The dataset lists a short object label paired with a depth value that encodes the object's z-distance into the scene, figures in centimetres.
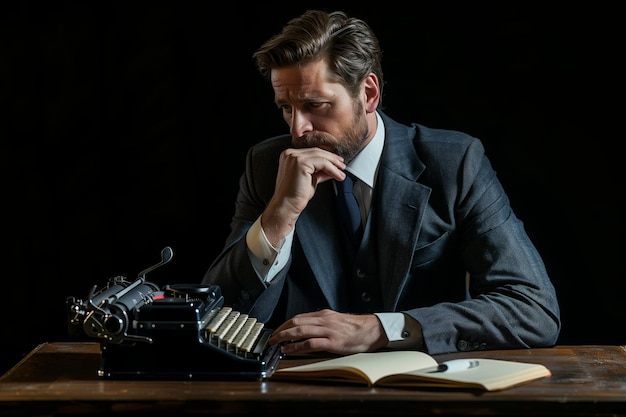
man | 334
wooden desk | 237
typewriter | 262
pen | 255
